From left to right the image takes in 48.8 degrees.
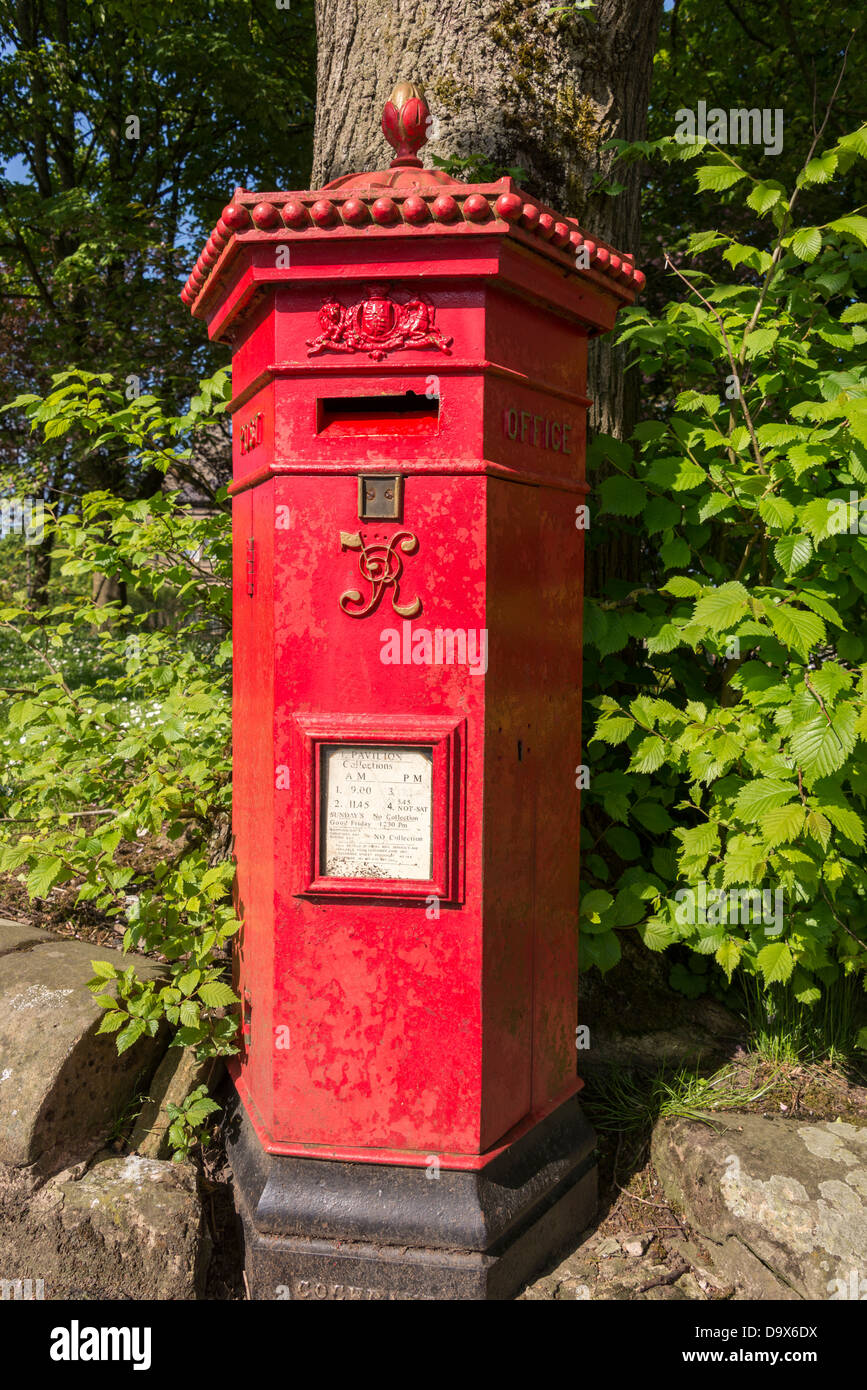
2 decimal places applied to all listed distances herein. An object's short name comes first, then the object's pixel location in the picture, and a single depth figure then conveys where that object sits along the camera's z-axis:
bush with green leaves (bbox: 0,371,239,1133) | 2.83
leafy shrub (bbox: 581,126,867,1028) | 2.48
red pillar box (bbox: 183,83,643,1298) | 2.20
